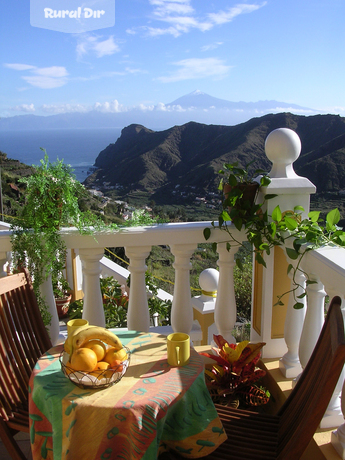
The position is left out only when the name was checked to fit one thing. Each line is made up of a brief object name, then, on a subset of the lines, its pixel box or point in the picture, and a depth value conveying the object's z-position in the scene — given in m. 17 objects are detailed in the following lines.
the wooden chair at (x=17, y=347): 1.38
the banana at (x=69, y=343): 1.20
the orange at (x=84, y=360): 1.10
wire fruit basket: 1.08
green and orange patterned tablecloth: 1.02
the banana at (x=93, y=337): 1.17
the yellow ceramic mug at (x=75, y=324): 1.35
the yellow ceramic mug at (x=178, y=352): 1.24
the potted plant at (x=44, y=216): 1.66
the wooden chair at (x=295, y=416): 0.93
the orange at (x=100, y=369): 1.09
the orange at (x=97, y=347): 1.16
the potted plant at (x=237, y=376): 1.75
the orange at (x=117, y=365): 1.12
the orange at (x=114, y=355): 1.16
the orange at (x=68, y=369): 1.09
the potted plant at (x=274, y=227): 1.52
